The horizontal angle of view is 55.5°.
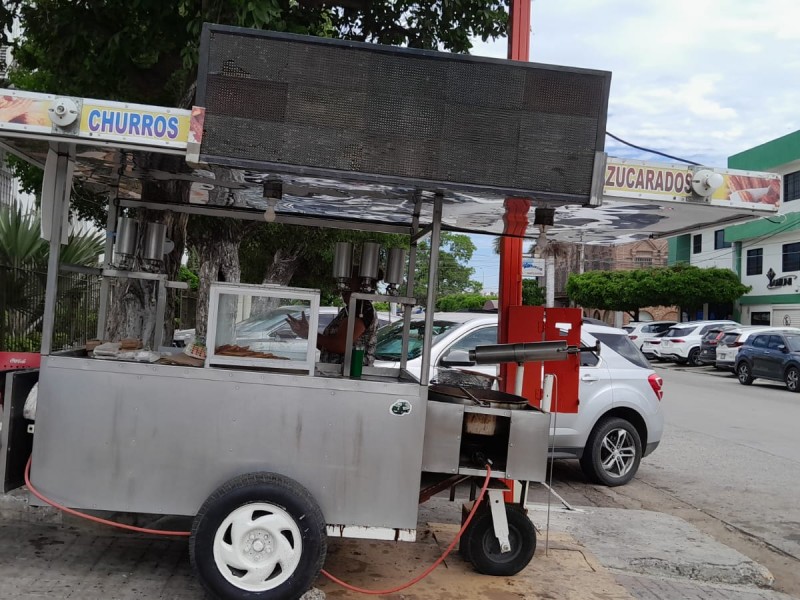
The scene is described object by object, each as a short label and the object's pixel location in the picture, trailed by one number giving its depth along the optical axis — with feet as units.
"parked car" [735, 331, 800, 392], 67.21
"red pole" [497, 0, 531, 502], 20.95
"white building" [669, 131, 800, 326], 115.03
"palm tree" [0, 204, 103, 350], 28.63
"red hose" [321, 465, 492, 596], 14.70
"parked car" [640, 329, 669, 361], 102.94
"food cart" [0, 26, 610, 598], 13.00
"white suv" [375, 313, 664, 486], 26.73
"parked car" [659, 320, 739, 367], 98.12
